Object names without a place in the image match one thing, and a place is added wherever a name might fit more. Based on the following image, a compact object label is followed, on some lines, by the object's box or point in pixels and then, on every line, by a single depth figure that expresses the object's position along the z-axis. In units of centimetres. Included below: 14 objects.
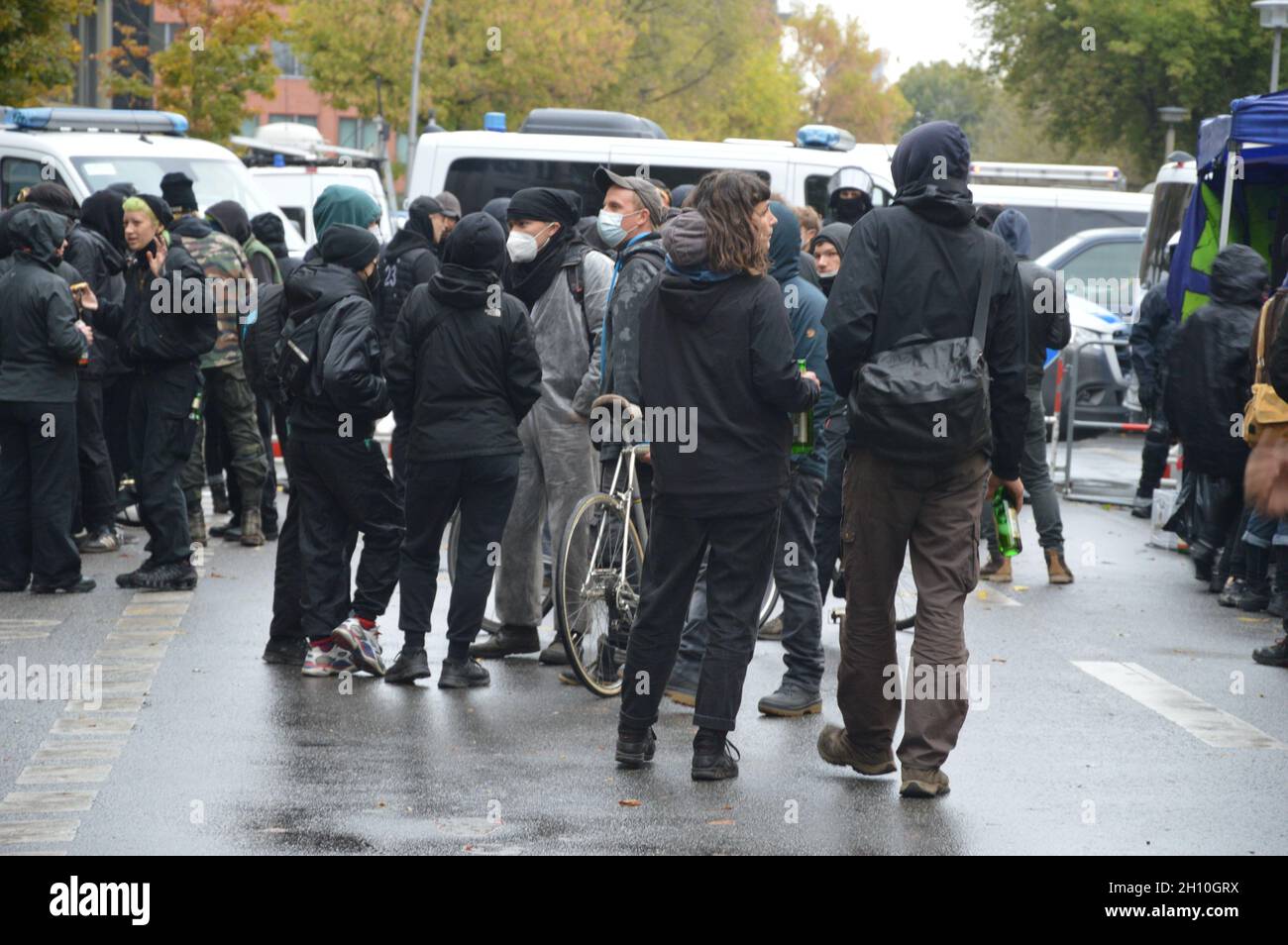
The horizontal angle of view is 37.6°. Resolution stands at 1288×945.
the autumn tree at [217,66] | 3338
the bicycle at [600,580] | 783
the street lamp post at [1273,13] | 2285
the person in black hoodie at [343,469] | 797
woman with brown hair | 640
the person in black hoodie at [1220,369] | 1048
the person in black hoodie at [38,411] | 984
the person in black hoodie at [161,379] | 998
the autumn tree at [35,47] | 2133
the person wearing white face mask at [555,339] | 843
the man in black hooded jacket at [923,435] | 622
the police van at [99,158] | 1739
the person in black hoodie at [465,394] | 777
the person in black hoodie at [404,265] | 1032
